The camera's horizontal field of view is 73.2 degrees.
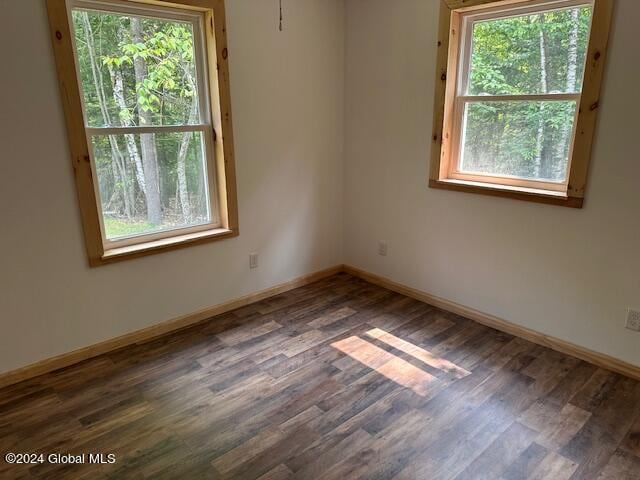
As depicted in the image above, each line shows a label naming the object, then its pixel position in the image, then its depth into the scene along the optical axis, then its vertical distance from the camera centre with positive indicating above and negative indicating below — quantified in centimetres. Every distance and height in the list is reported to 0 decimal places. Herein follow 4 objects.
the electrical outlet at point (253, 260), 336 -101
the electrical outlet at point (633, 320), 238 -106
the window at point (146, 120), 241 +5
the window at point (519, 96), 239 +17
